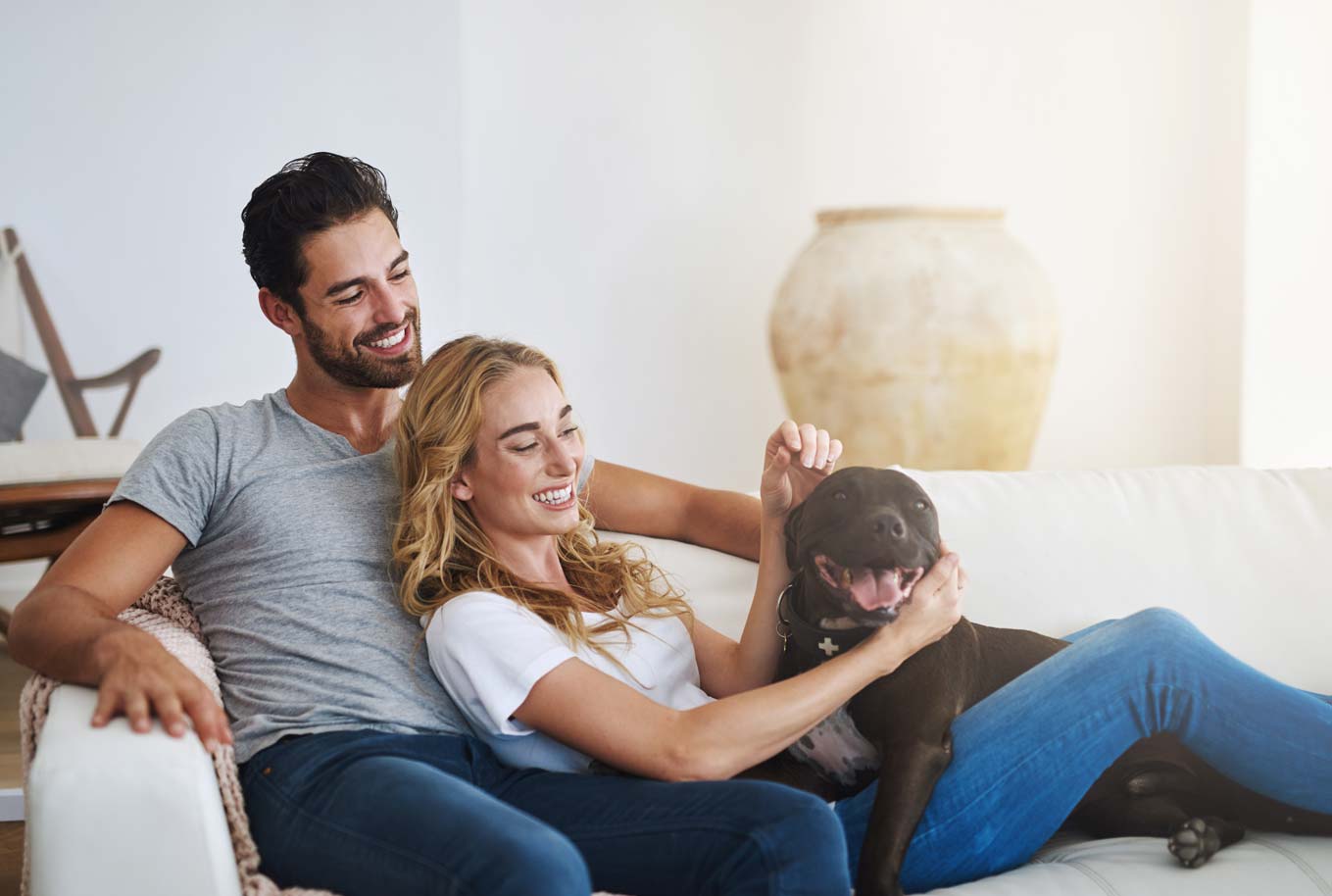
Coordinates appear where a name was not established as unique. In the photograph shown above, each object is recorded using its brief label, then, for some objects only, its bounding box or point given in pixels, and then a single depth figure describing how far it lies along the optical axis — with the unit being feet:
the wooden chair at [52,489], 10.12
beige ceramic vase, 13.48
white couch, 5.19
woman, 4.64
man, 4.28
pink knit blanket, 4.58
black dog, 4.89
